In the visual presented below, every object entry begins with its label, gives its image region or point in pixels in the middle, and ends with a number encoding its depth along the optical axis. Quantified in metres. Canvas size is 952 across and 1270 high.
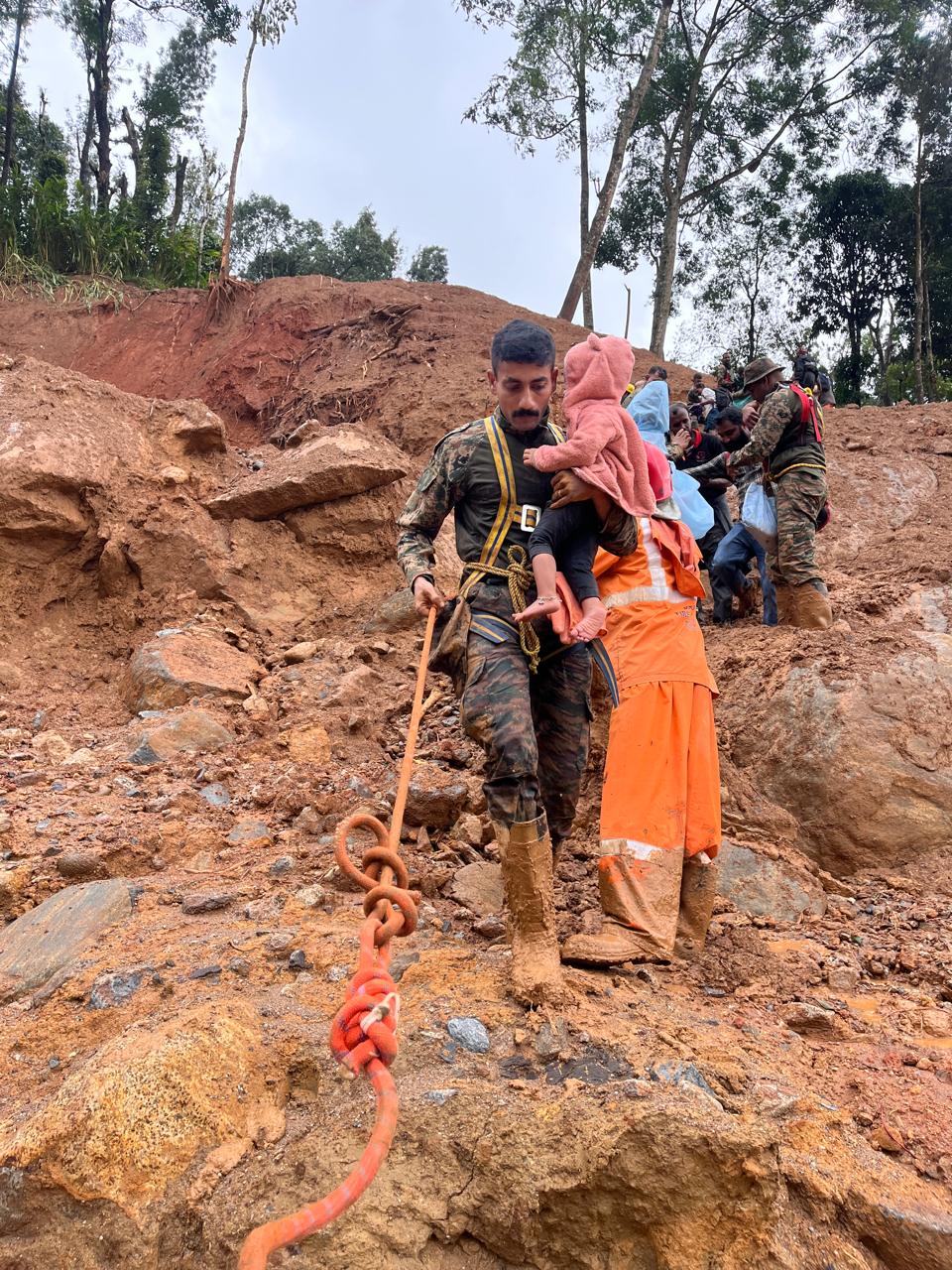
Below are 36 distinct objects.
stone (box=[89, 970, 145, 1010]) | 2.50
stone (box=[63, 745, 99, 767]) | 4.45
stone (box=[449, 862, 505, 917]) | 3.19
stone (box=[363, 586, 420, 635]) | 5.93
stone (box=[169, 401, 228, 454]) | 6.64
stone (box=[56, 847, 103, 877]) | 3.39
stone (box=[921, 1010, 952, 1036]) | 2.58
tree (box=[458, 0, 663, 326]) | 16.33
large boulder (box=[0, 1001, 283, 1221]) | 1.88
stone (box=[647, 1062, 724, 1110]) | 2.09
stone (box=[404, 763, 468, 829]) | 3.76
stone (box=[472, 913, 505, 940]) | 2.91
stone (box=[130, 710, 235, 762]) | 4.50
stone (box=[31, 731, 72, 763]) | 4.61
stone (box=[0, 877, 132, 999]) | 2.72
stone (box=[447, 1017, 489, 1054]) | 2.24
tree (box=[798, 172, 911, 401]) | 19.22
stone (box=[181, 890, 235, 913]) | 3.07
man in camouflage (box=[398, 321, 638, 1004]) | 2.81
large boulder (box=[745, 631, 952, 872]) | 4.00
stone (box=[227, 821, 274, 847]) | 3.70
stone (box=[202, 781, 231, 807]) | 4.07
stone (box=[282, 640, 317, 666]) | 5.59
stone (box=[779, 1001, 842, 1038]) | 2.57
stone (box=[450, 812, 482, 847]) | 3.64
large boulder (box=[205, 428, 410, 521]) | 6.36
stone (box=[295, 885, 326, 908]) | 3.13
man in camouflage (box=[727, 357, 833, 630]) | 5.25
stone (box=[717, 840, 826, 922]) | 3.59
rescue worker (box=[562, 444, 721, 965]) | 2.77
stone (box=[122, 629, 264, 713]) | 5.10
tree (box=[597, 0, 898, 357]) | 17.73
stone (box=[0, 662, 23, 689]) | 5.30
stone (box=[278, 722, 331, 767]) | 4.59
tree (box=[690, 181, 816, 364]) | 20.42
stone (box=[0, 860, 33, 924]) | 3.27
